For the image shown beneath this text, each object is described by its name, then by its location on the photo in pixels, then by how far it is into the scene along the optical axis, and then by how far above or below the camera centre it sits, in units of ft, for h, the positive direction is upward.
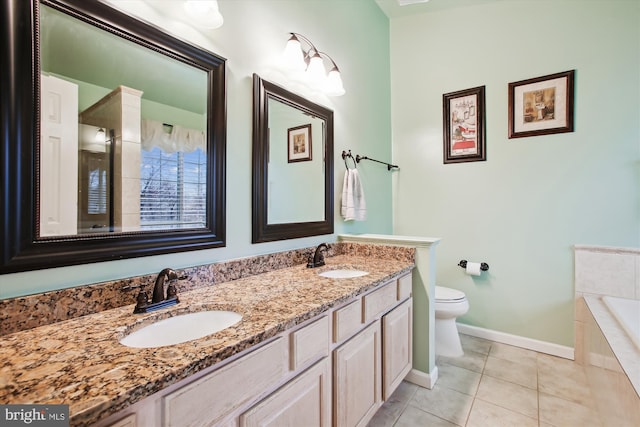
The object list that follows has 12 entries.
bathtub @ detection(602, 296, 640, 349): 4.79 -2.00
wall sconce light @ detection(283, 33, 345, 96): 5.31 +2.97
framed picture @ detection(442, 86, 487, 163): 8.18 +2.57
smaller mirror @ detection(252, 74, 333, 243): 4.99 +0.96
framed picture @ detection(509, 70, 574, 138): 7.06 +2.76
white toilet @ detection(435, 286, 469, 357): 7.12 -2.80
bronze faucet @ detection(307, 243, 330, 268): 5.54 -0.92
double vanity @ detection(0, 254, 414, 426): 1.86 -1.17
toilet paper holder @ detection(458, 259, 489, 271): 8.08 -1.51
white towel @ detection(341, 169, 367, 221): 7.01 +0.36
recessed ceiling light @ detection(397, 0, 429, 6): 6.40 +4.83
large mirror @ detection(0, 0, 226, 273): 2.68 +0.87
